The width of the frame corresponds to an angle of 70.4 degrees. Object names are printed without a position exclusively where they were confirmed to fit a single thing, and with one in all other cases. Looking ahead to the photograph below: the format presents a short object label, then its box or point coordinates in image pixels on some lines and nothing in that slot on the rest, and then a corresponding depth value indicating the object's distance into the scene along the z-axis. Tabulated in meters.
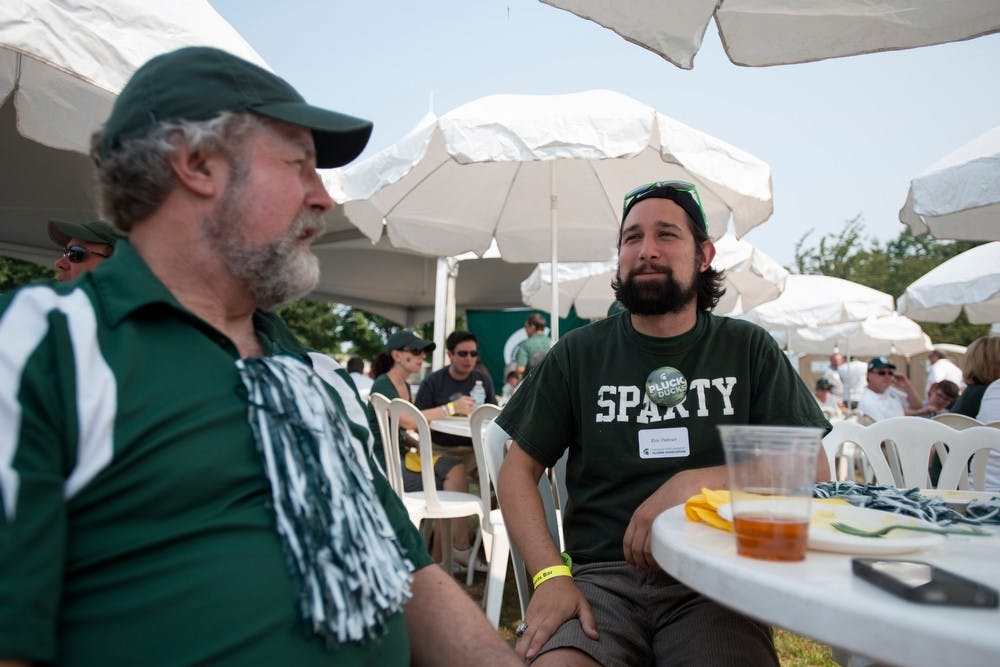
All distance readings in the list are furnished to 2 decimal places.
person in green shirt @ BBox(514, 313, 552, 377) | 7.12
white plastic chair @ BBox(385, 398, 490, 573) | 4.09
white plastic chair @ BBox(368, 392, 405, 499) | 4.43
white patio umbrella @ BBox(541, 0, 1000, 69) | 2.24
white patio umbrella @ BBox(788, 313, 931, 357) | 14.25
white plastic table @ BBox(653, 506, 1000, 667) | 0.72
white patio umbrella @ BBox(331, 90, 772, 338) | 4.04
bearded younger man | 1.71
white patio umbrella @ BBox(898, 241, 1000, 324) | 7.82
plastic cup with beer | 1.01
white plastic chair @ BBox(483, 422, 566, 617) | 2.23
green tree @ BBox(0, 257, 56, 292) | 15.60
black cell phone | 0.80
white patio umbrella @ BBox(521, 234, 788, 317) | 8.39
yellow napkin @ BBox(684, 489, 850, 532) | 1.25
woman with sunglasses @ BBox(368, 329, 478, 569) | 4.86
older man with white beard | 0.89
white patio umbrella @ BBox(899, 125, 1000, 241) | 4.23
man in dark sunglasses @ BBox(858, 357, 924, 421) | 8.14
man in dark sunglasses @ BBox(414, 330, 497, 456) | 5.85
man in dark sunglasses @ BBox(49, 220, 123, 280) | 3.21
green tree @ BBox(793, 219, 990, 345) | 31.23
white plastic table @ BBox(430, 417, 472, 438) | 4.44
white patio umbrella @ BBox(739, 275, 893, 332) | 11.53
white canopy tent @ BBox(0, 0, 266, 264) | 2.55
